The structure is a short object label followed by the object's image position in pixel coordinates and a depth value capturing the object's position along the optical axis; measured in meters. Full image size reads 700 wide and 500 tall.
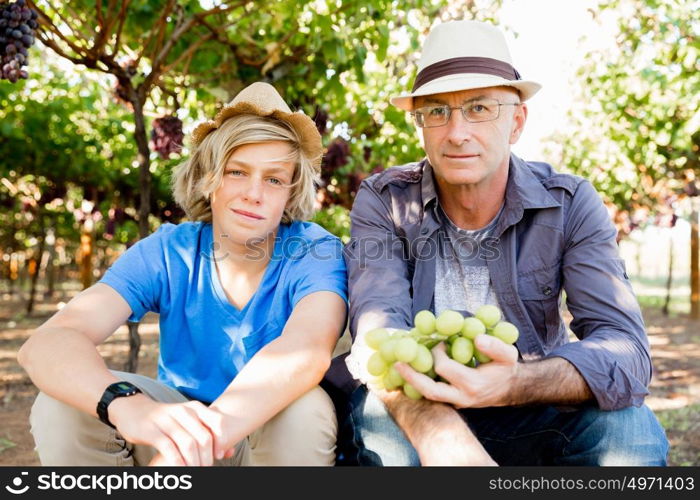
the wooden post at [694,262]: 10.30
